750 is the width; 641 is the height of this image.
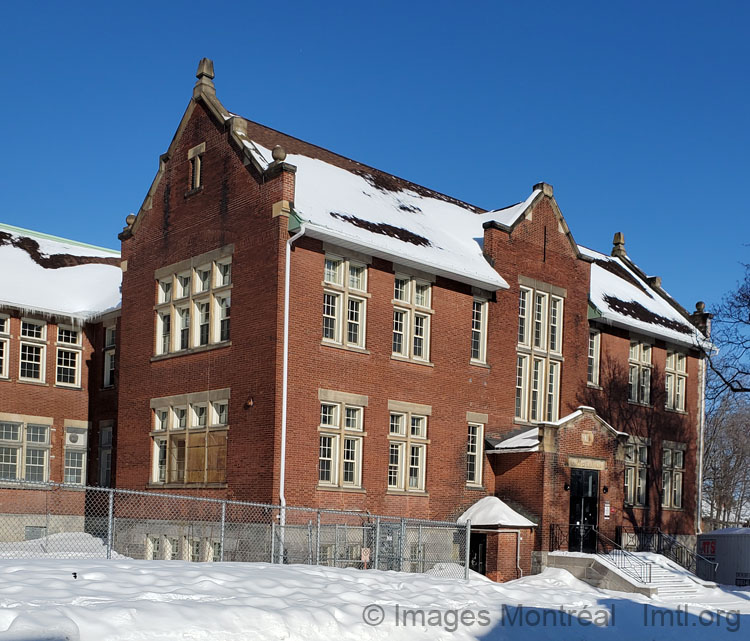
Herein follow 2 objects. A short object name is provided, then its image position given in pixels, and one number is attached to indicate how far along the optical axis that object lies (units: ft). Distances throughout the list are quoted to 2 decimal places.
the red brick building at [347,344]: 86.48
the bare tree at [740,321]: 110.11
